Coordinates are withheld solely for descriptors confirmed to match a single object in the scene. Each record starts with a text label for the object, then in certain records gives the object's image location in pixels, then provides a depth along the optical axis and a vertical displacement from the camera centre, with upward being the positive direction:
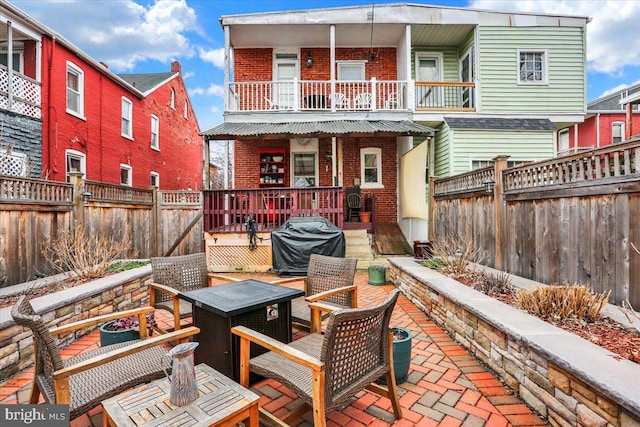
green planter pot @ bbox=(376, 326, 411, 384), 2.61 -1.17
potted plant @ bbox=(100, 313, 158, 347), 2.97 -1.07
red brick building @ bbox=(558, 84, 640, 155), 16.02 +4.29
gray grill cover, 6.86 -0.57
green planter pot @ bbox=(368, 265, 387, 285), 6.22 -1.12
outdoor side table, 1.50 -0.93
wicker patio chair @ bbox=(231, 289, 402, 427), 1.76 -0.92
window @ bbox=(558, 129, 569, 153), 16.03 +3.78
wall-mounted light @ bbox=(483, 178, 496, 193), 5.10 +0.49
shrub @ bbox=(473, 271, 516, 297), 3.75 -0.84
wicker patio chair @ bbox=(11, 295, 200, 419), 1.79 -1.00
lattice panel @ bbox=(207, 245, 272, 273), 7.52 -0.95
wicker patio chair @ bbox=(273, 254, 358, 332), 3.24 -0.74
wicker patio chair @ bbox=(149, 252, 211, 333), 3.30 -0.72
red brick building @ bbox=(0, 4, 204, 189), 8.82 +3.70
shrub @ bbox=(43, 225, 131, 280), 4.64 -0.57
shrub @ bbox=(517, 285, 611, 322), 2.76 -0.78
